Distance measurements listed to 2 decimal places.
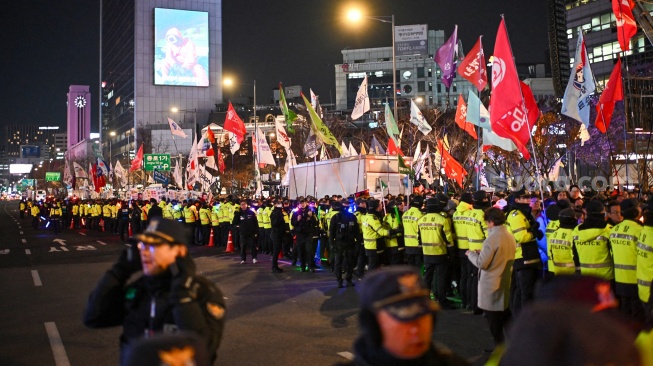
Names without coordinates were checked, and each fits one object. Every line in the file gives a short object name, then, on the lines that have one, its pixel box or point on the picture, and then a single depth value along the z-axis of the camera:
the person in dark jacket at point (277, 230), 16.98
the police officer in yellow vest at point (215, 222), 25.08
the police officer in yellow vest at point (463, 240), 11.36
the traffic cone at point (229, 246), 23.00
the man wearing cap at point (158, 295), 3.71
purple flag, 20.39
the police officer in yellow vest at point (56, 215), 35.00
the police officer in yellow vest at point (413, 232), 12.80
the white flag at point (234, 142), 33.43
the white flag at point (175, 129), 40.50
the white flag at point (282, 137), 27.85
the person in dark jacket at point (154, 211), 23.81
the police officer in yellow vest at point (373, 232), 13.82
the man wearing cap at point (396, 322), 2.56
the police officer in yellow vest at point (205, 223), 25.98
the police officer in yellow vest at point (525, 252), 9.23
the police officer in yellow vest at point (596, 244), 8.16
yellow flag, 22.22
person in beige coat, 7.89
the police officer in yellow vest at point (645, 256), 7.29
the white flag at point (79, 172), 52.23
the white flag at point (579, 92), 16.23
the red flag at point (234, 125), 32.59
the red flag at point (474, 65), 18.52
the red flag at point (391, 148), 27.16
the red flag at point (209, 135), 36.59
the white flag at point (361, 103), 25.92
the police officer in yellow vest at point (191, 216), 26.65
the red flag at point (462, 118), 23.48
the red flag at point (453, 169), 23.11
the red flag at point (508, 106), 12.85
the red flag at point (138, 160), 44.79
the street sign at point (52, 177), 91.00
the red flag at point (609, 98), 17.52
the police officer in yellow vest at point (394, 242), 14.19
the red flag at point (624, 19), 16.30
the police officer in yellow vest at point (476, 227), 10.56
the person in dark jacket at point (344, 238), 14.31
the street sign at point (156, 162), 47.69
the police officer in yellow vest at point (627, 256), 7.79
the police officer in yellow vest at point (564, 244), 8.68
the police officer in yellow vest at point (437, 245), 11.49
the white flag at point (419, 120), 24.31
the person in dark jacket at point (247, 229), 18.95
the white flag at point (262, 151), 29.94
